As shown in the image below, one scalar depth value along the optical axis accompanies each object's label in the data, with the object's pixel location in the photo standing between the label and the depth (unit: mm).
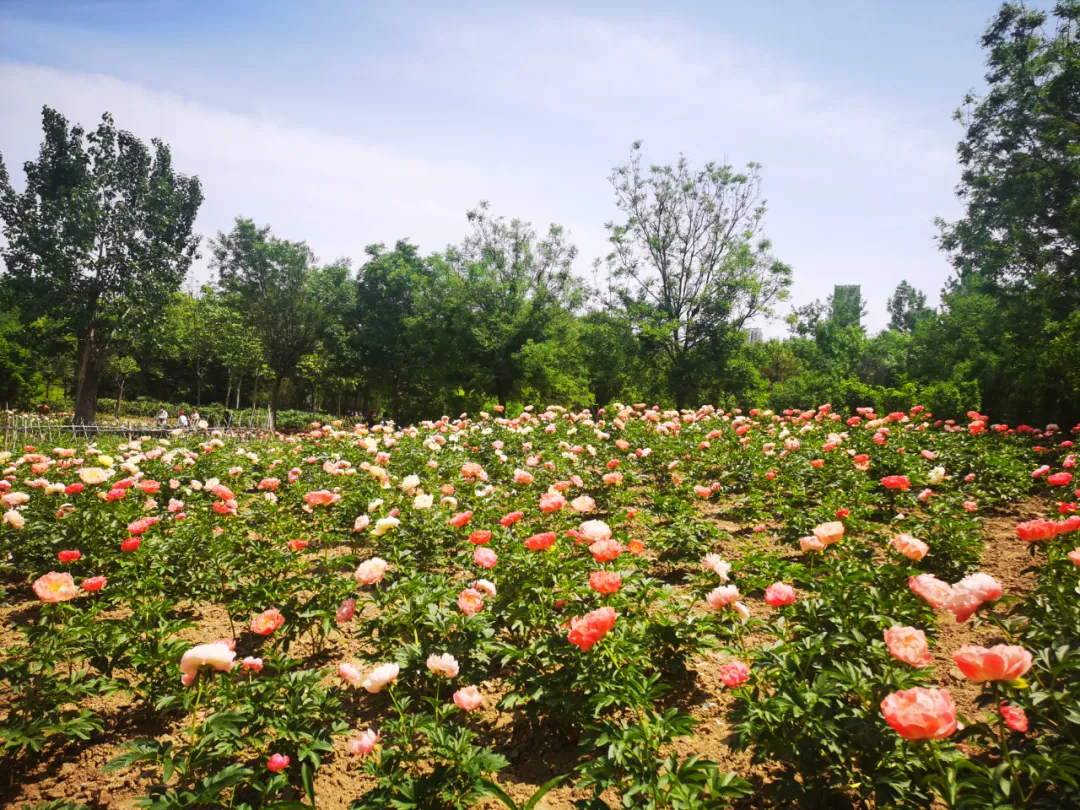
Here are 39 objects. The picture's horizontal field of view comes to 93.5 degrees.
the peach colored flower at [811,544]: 2920
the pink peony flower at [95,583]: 3269
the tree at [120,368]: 33500
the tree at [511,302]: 23953
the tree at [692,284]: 24938
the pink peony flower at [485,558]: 3098
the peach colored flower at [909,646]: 1886
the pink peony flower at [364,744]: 2090
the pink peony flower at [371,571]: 3086
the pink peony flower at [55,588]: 2953
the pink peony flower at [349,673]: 2553
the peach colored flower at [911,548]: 2600
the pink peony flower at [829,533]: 2873
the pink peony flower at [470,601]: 2842
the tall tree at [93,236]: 21078
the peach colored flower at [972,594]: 1882
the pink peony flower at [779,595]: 2449
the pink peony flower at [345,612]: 2932
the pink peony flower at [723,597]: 2580
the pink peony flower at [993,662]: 1579
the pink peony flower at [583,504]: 3722
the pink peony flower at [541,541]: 2994
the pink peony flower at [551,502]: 3598
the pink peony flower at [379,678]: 2312
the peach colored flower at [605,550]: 2744
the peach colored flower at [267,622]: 2743
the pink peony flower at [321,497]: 4121
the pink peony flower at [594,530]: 2967
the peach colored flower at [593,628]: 2207
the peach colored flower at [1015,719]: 1687
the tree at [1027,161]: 16766
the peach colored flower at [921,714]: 1499
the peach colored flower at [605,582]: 2514
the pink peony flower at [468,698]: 2201
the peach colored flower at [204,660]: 2275
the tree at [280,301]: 33812
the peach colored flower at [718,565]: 2843
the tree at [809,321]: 52594
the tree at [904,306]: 81562
